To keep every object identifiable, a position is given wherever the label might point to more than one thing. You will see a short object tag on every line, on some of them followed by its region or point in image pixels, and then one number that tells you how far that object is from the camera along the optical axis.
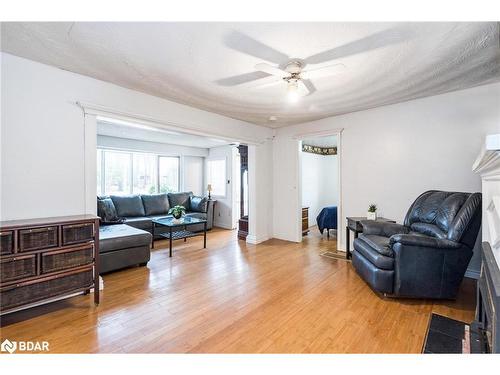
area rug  1.63
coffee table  3.96
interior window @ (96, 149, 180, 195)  5.42
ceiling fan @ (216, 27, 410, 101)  1.81
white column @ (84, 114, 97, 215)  2.55
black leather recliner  2.22
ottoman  2.96
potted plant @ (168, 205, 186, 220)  4.26
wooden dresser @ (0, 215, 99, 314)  1.86
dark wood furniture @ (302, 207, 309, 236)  5.17
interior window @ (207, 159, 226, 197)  6.58
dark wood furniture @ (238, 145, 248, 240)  5.00
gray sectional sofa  3.04
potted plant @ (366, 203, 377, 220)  3.48
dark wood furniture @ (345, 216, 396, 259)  3.30
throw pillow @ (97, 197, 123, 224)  4.20
